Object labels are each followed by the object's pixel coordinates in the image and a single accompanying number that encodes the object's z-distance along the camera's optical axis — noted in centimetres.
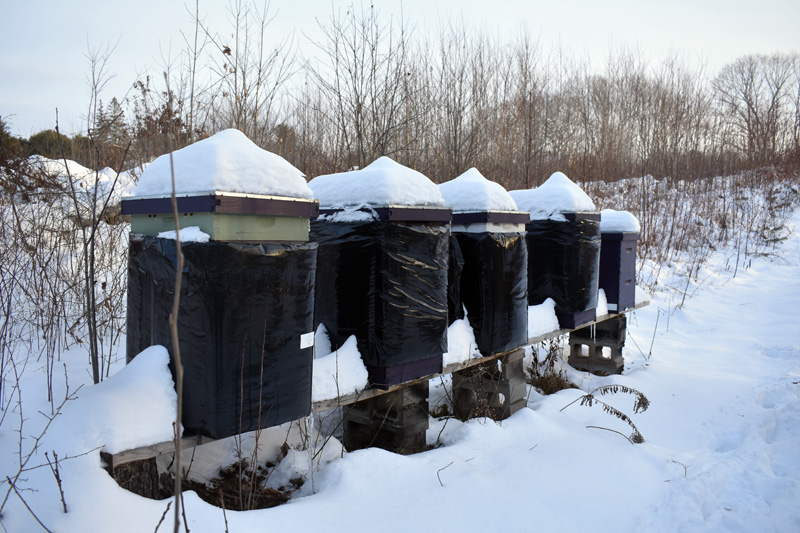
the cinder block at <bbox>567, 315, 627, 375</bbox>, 646
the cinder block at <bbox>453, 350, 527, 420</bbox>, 465
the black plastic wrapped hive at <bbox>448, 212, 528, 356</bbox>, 405
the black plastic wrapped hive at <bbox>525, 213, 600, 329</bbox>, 516
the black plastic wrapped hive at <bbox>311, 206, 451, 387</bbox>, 328
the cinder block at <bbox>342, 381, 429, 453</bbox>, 371
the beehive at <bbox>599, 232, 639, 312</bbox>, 604
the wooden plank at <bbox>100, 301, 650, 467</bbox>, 219
